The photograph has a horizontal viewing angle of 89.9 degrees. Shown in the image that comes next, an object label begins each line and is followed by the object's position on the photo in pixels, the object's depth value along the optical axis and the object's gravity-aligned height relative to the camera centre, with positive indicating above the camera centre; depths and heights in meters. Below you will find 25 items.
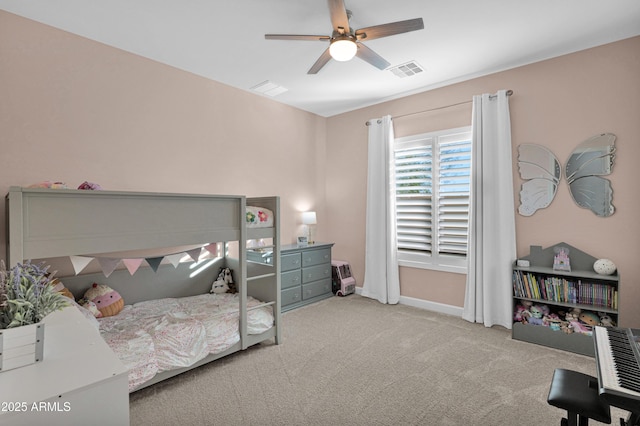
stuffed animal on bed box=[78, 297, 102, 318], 2.68 -0.79
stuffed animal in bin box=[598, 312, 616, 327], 2.86 -1.01
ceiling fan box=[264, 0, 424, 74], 2.12 +1.27
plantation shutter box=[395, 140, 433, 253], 4.20 +0.20
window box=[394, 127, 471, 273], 3.90 +0.16
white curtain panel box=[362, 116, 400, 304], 4.40 -0.13
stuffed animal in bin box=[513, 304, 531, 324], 3.24 -1.07
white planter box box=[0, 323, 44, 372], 0.95 -0.40
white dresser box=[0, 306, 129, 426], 0.82 -0.48
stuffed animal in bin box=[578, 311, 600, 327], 2.96 -1.02
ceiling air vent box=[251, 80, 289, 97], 4.00 +1.59
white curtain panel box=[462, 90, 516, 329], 3.46 -0.08
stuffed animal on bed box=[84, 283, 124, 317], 2.77 -0.75
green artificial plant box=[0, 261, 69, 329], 1.03 -0.28
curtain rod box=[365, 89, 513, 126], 3.46 +1.30
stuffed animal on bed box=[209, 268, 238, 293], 3.64 -0.82
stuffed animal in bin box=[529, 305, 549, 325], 3.17 -1.04
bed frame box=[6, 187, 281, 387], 1.86 -0.13
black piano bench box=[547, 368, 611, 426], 1.39 -0.86
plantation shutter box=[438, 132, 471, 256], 3.86 +0.21
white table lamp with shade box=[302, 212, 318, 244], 4.82 -0.15
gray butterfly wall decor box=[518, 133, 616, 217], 3.02 +0.35
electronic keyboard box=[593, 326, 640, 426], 1.11 -0.63
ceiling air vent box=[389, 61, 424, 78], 3.51 +1.59
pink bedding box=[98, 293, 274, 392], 2.23 -0.93
